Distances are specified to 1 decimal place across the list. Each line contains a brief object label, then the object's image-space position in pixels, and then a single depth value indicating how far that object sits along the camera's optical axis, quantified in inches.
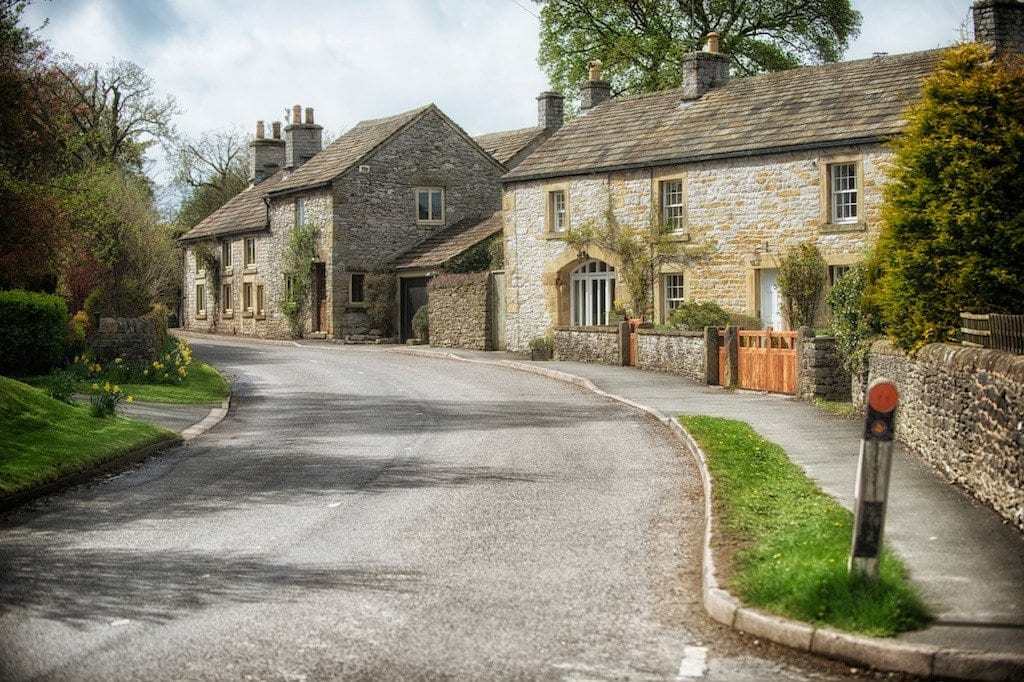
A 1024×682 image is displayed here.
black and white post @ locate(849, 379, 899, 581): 304.2
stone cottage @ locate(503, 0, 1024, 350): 1295.5
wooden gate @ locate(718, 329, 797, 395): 966.4
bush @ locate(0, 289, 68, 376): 1016.9
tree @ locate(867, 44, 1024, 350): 591.2
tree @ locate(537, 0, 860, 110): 2142.0
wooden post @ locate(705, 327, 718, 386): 1092.5
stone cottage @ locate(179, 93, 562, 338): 1988.2
